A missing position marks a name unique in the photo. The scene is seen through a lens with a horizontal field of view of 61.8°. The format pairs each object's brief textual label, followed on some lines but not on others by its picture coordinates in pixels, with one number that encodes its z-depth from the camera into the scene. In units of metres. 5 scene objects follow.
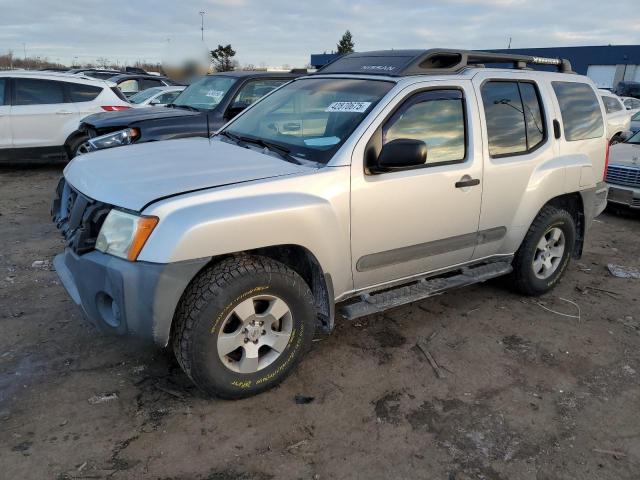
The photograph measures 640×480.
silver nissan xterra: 2.79
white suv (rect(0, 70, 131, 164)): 9.09
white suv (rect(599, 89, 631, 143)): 12.05
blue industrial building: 42.47
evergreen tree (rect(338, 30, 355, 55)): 64.25
